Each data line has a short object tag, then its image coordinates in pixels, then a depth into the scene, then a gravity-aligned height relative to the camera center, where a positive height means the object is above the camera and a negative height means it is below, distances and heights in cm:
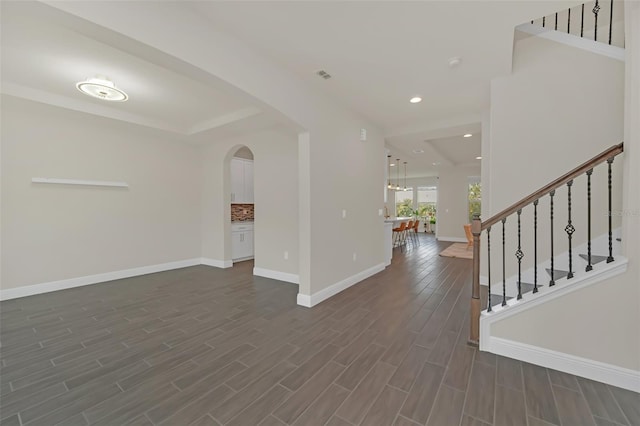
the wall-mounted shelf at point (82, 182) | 377 +45
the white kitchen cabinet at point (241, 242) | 580 -80
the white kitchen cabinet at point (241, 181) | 600 +69
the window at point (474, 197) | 959 +39
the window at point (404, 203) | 1284 +25
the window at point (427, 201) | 1240 +33
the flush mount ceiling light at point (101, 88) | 296 +150
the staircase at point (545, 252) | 193 -50
